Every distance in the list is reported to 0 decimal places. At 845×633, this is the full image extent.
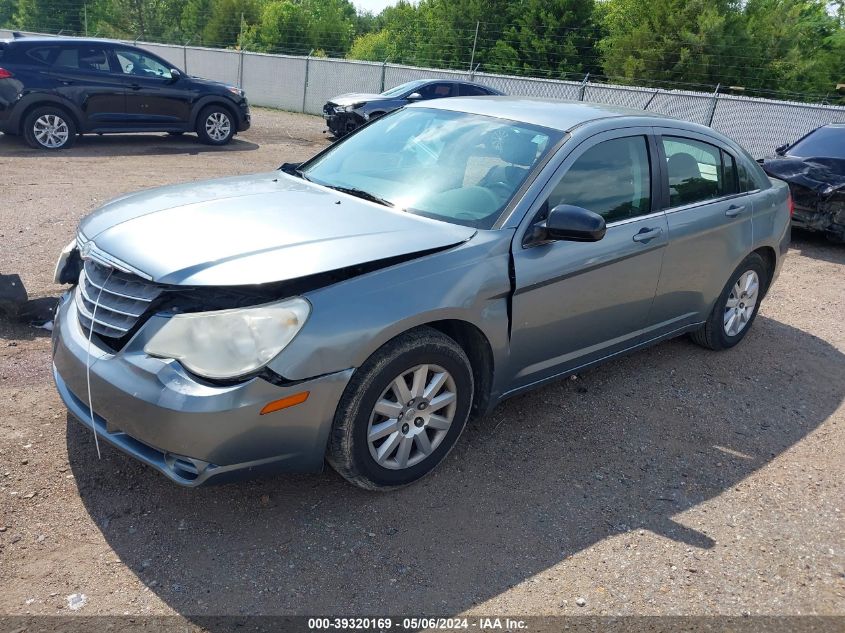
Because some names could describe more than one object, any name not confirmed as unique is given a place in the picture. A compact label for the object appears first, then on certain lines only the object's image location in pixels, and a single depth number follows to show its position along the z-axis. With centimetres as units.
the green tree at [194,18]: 4884
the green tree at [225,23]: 4600
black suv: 1148
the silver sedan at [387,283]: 288
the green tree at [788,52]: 2762
